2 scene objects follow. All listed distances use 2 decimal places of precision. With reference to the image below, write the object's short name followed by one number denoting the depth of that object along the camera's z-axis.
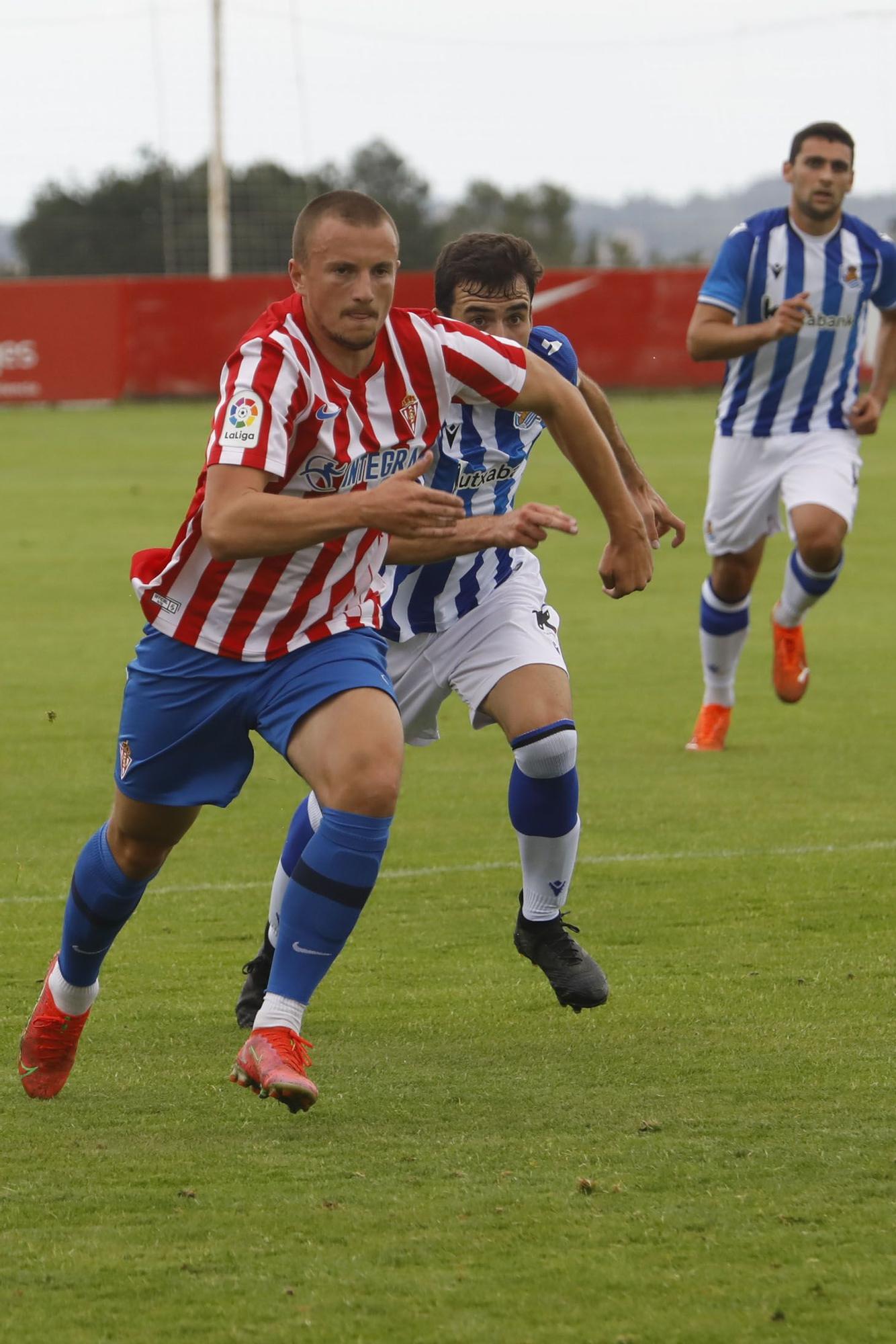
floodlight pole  77.50
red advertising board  62.47
